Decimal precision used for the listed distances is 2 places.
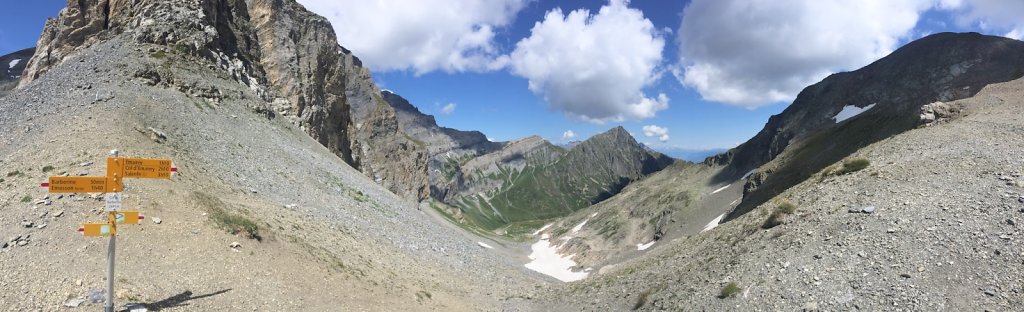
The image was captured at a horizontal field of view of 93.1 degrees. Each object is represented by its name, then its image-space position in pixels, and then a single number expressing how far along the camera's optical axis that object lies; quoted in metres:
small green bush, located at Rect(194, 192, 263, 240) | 20.70
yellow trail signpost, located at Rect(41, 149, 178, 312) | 10.95
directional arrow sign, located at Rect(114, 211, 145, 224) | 11.31
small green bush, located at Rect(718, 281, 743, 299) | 19.02
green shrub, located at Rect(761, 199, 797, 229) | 23.64
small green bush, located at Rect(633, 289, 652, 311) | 23.12
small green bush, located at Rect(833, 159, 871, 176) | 27.56
